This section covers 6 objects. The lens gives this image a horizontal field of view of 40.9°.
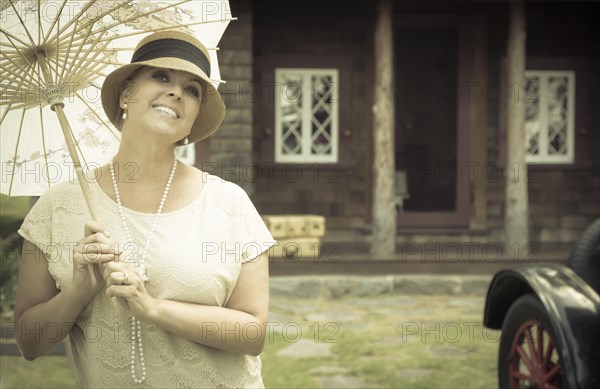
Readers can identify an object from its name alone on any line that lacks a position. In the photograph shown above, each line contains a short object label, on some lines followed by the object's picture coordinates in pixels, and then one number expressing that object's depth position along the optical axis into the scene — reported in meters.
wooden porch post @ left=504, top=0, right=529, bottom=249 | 10.44
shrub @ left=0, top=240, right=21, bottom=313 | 7.20
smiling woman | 2.15
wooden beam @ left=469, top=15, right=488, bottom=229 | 11.86
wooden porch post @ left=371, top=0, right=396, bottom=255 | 10.32
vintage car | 3.62
